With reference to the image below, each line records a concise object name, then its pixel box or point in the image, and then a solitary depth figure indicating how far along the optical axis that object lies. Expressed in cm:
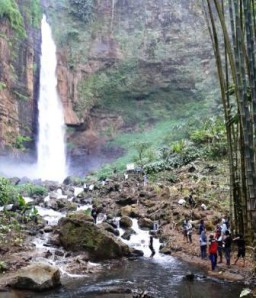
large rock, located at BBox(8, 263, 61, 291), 1057
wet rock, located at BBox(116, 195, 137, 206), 2109
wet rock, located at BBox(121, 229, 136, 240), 1637
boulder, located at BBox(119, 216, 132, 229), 1767
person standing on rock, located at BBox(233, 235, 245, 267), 1207
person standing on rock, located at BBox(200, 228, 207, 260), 1327
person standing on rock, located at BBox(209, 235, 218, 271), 1220
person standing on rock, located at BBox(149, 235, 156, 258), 1496
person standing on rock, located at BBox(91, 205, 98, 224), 1784
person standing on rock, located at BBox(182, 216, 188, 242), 1553
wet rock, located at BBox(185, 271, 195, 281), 1170
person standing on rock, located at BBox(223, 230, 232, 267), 1234
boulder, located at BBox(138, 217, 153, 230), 1753
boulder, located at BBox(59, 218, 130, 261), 1380
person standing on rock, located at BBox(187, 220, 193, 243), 1526
